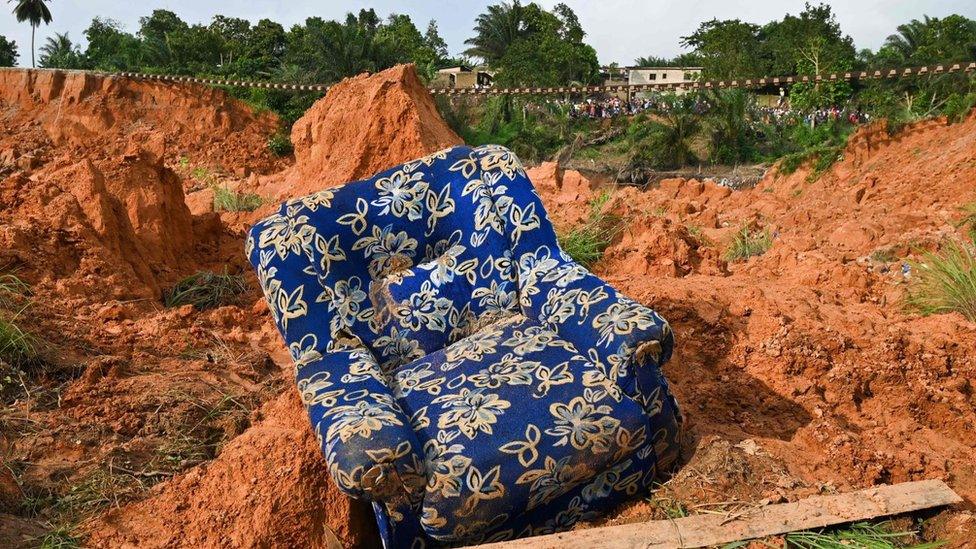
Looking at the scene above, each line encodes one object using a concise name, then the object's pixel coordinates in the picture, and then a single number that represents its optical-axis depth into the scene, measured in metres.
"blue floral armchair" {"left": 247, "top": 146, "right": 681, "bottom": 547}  2.13
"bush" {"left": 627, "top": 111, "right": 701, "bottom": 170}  18.31
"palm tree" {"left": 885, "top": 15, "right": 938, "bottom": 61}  34.09
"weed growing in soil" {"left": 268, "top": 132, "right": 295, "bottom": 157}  13.63
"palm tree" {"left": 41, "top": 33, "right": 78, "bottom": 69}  31.19
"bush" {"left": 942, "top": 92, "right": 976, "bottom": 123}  9.30
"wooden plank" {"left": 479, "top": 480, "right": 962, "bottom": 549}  2.07
